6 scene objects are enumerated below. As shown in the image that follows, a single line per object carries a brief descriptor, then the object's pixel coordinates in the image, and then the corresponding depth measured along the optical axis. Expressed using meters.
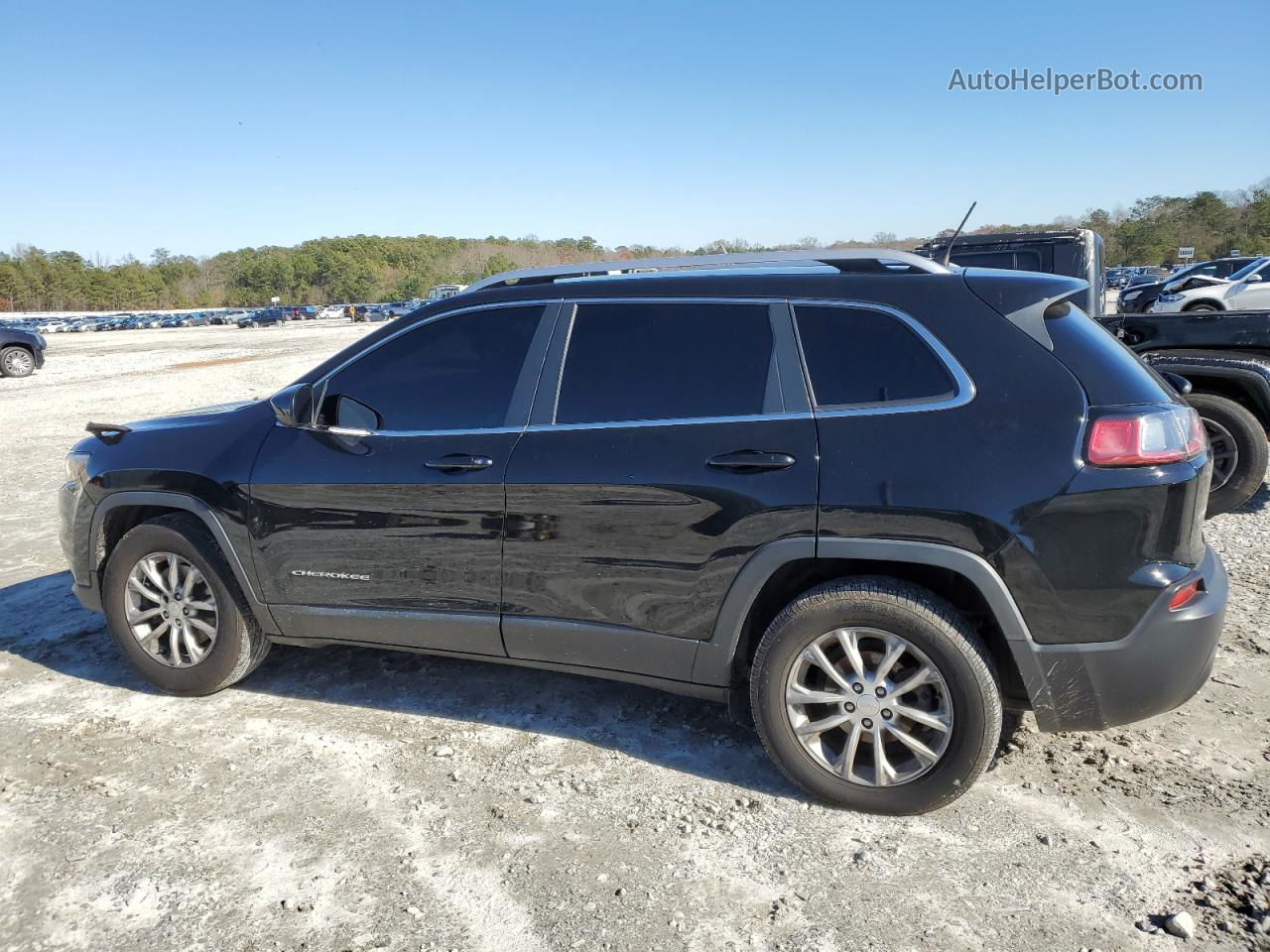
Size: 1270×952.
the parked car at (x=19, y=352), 21.08
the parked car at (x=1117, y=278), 49.10
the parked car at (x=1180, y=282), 22.66
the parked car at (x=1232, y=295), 20.64
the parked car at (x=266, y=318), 75.38
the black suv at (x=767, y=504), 2.82
